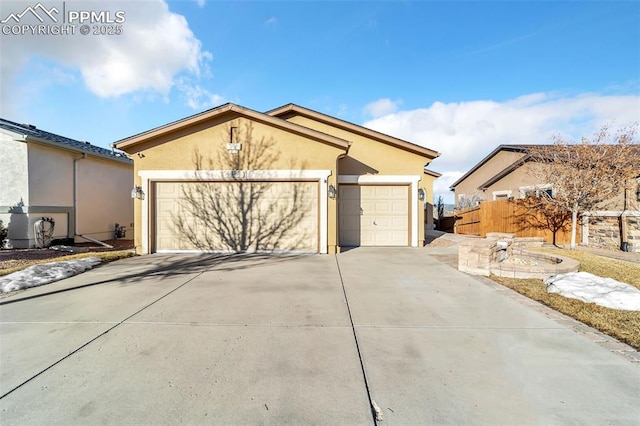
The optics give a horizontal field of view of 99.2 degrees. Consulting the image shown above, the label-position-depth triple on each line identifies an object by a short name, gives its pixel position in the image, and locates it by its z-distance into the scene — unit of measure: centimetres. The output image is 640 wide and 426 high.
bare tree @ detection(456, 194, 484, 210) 2139
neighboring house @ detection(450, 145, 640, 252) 1101
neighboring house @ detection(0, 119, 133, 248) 1048
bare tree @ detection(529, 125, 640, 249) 1045
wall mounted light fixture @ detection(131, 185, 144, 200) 917
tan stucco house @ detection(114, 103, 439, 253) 934
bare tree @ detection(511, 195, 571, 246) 1227
